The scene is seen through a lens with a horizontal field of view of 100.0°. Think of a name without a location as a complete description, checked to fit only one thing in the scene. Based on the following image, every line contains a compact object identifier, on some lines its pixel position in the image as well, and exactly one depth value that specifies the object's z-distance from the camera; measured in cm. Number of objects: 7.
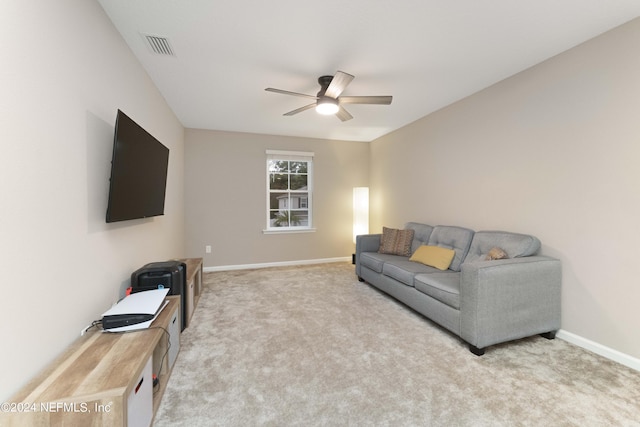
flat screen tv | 170
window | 508
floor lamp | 516
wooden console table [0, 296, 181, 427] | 98
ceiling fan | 256
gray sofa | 211
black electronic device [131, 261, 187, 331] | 213
